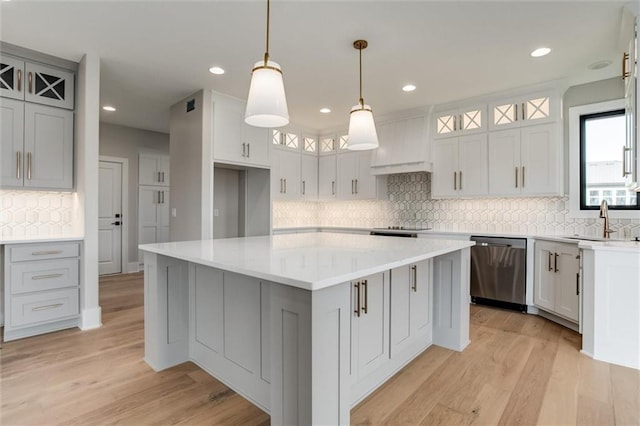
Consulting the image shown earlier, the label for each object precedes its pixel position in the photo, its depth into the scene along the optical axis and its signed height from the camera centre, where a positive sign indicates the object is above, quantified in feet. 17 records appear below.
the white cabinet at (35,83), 9.86 +4.06
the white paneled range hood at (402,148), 15.01 +3.14
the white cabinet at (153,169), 19.52 +2.65
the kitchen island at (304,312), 4.55 -1.93
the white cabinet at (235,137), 13.29 +3.25
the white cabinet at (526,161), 12.03 +2.03
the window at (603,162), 11.57 +1.92
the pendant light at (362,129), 8.11 +2.08
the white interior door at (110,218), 18.22 -0.30
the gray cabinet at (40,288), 9.41 -2.25
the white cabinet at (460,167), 13.67 +2.03
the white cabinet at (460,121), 13.73 +4.03
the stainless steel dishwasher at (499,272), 12.22 -2.19
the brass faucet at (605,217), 10.75 -0.07
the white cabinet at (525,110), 12.04 +4.00
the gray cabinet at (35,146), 9.93 +2.09
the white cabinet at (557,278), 10.32 -2.13
